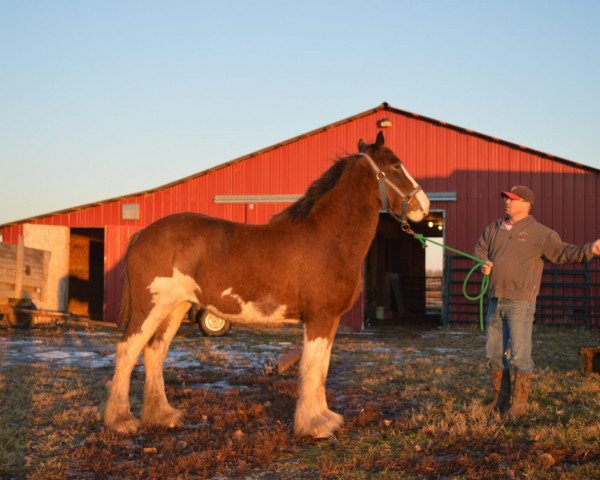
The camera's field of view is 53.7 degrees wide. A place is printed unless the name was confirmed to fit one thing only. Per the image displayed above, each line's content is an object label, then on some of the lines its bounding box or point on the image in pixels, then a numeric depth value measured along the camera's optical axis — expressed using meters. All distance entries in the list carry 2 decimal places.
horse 5.53
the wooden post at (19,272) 13.98
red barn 15.92
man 5.77
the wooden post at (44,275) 14.90
